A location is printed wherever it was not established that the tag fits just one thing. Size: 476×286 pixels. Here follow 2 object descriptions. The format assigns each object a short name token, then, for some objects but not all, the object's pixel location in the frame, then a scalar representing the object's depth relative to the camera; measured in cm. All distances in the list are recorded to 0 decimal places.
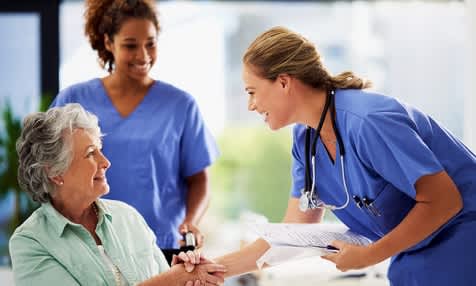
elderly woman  250
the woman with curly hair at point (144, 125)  296
